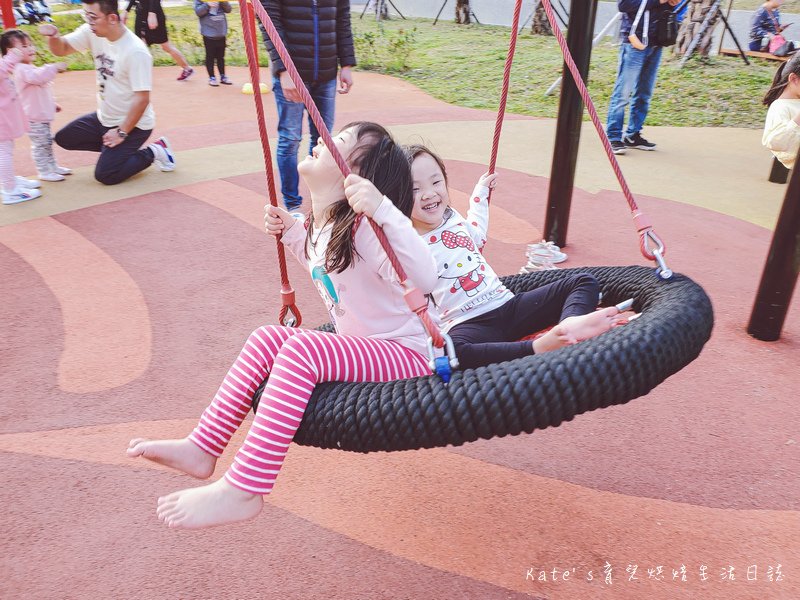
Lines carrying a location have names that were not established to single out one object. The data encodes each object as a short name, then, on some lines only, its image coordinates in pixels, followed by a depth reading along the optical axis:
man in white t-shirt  4.68
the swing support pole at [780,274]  2.87
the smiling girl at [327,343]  1.65
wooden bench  9.66
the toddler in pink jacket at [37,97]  4.80
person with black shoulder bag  5.64
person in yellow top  4.43
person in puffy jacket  4.00
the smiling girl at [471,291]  2.20
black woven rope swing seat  1.53
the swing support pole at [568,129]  3.52
